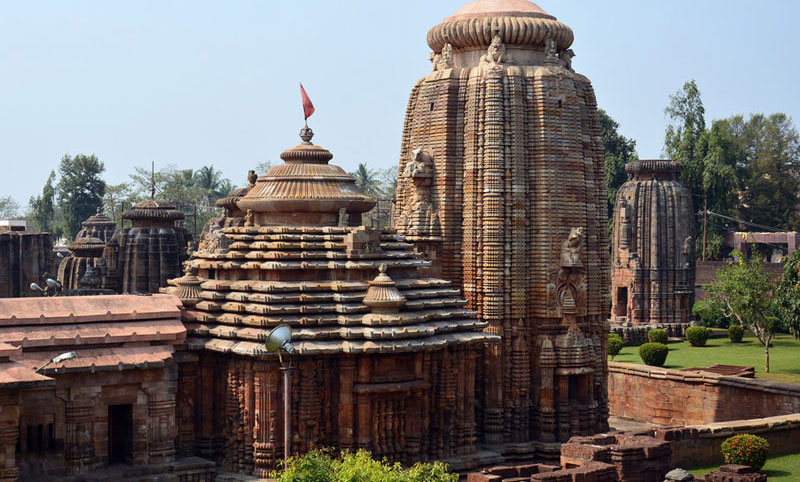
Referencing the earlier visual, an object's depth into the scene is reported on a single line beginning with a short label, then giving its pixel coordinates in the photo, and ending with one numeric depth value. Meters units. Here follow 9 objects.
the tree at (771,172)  82.50
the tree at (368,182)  110.38
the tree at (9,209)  171.30
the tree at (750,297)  46.38
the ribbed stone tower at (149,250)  44.88
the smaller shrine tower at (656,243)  56.97
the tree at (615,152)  76.88
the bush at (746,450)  28.52
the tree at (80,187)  102.19
